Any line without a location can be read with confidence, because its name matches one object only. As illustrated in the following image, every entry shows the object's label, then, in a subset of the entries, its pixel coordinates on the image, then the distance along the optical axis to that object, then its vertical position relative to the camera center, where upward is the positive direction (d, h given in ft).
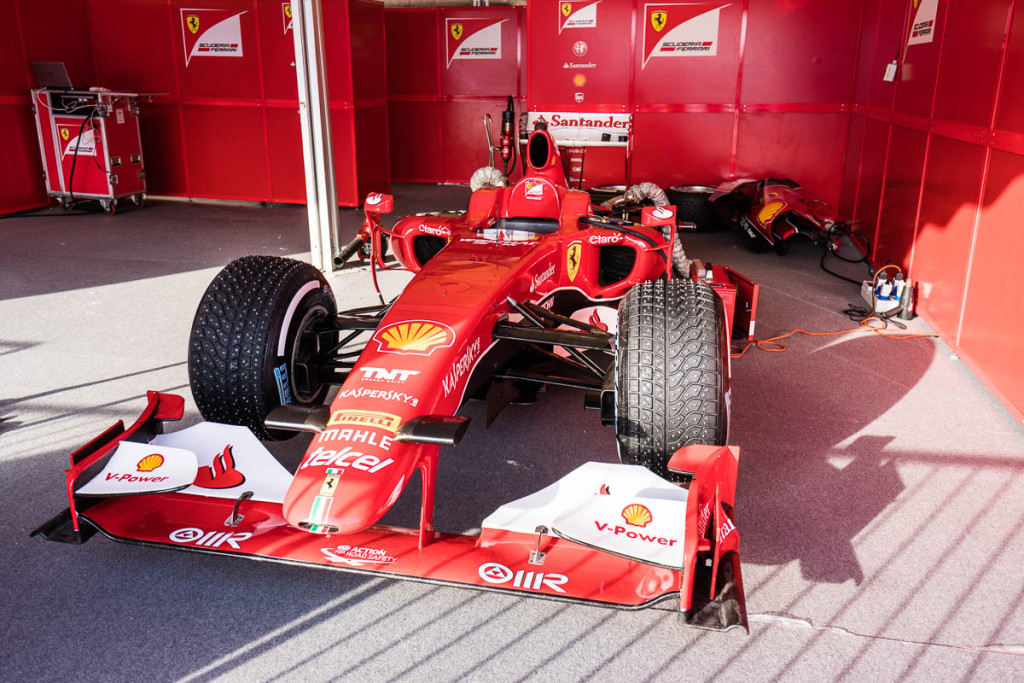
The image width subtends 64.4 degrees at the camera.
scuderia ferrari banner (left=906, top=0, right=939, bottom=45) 18.66 +1.75
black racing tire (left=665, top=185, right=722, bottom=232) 26.55 -3.43
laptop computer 28.84 +0.78
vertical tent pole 19.75 -0.71
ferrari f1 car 7.32 -3.48
